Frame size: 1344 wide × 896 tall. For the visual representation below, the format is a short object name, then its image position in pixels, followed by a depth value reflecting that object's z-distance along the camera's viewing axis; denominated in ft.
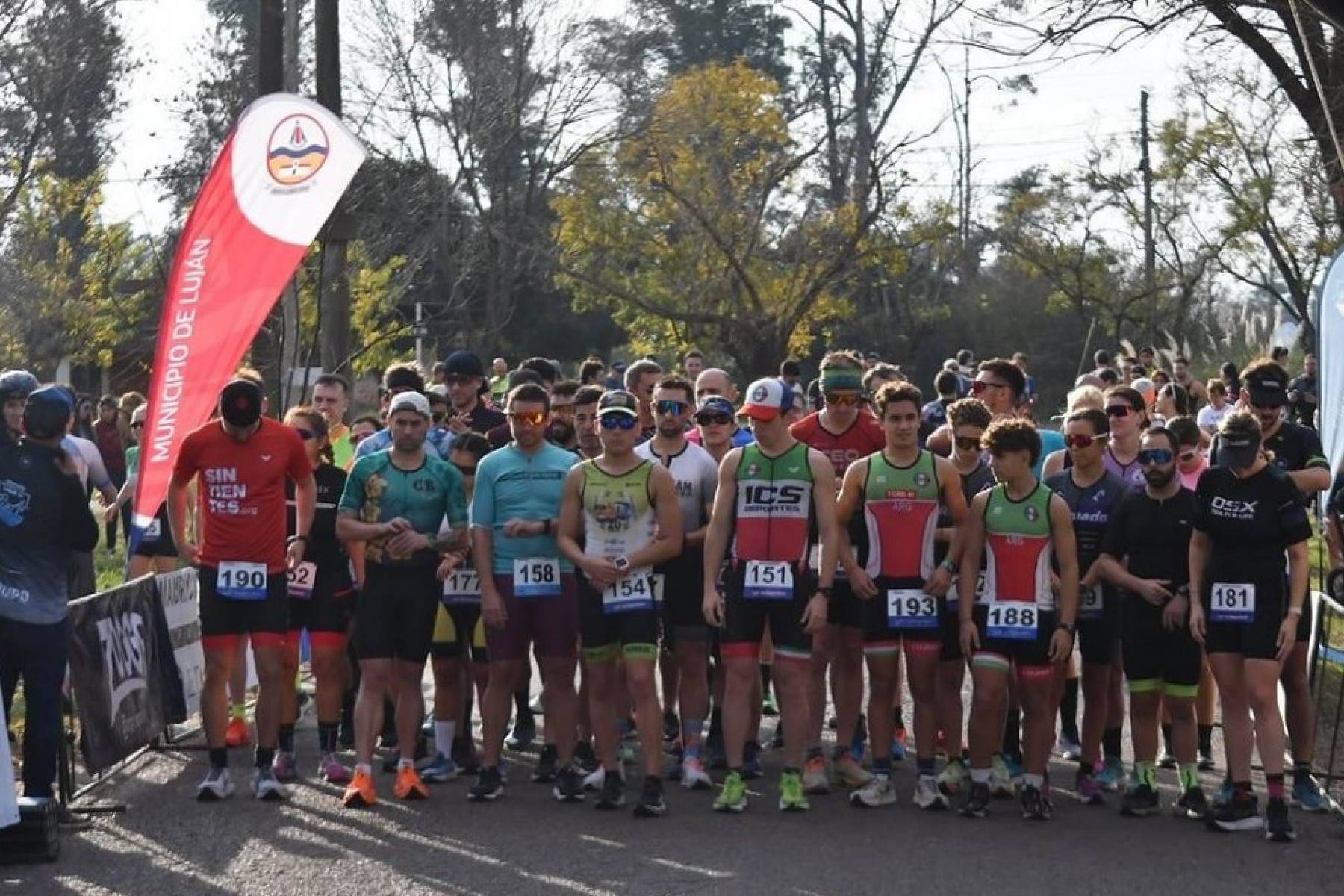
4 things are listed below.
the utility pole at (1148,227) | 147.84
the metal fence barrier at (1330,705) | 33.53
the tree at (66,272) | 113.91
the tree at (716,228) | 119.75
